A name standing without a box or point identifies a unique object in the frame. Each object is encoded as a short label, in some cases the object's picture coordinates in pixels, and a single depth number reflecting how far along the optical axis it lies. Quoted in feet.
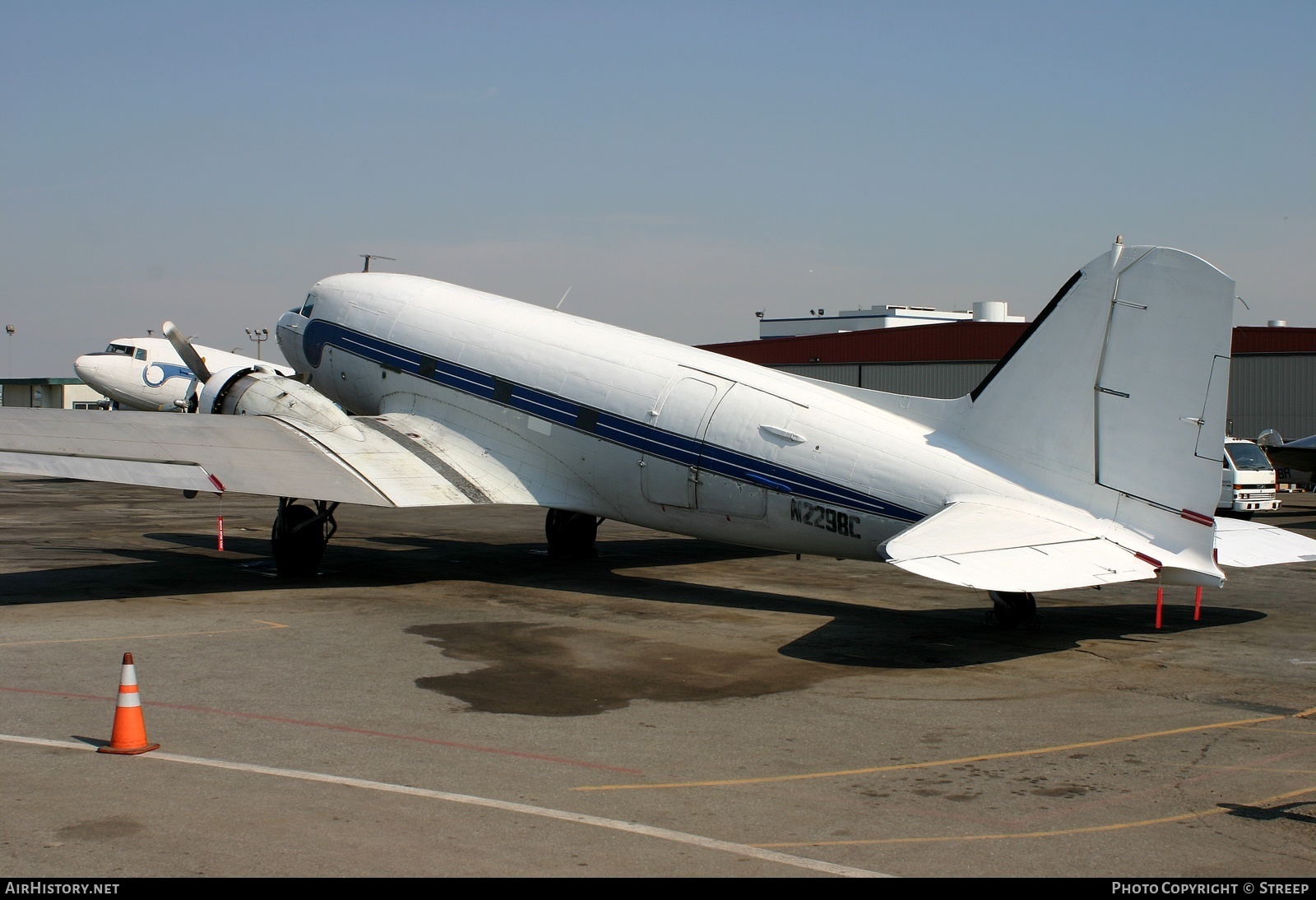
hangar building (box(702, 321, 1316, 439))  157.38
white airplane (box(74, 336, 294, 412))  143.13
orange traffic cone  29.25
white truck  103.60
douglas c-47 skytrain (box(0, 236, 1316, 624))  41.32
